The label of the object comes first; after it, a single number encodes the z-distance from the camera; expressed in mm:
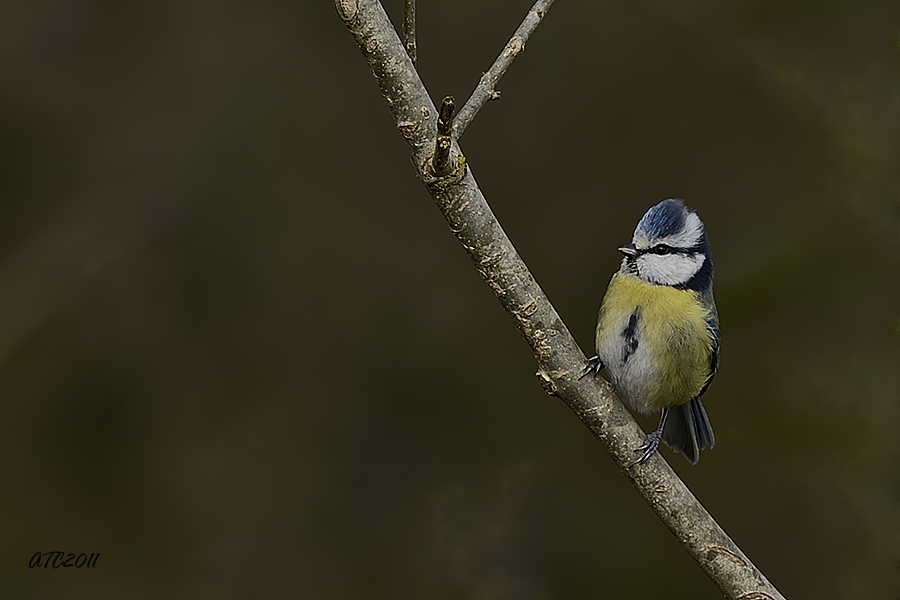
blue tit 5322
